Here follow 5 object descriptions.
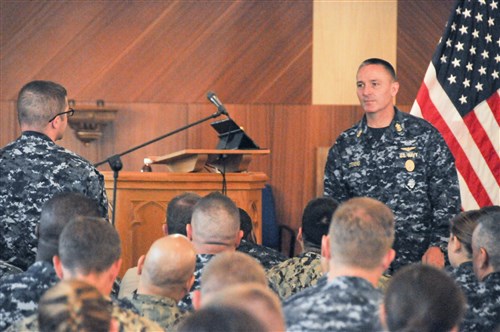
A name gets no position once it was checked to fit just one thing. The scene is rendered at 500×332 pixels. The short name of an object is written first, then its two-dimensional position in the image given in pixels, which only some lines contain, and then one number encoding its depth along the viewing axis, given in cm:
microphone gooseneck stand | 991
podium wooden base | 1040
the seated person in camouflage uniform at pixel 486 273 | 630
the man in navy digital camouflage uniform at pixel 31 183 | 791
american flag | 1127
